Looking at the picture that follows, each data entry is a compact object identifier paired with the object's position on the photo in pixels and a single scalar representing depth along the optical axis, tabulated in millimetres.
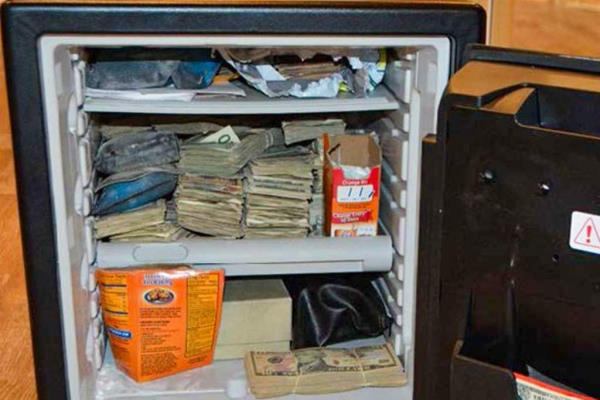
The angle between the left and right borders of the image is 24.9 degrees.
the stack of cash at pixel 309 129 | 1375
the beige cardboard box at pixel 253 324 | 1383
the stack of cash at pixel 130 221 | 1330
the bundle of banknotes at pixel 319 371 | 1315
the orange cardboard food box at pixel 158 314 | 1302
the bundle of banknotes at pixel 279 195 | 1366
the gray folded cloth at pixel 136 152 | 1345
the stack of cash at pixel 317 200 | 1384
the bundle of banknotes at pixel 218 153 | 1356
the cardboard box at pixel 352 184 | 1332
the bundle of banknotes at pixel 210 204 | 1355
